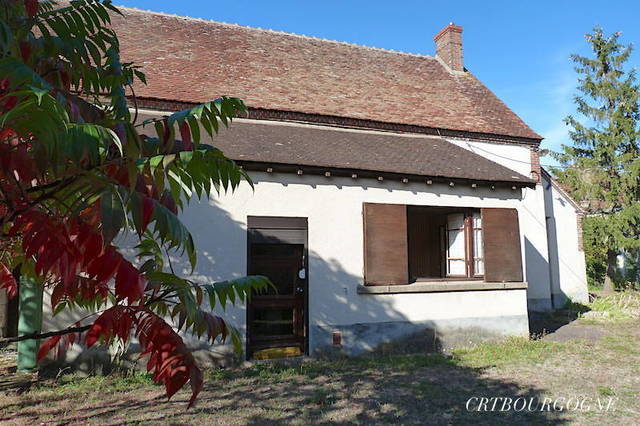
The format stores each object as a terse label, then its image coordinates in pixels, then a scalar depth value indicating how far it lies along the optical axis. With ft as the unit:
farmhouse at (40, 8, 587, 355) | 26.43
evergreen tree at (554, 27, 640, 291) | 57.11
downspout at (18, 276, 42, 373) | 22.16
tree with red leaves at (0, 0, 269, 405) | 5.19
